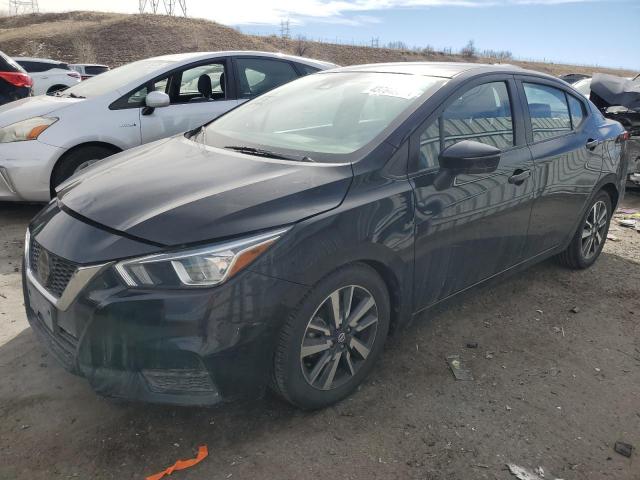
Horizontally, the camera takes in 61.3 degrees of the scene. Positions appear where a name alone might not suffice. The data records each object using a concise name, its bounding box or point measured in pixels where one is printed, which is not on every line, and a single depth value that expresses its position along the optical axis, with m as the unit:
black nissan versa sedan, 2.11
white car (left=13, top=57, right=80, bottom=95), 15.06
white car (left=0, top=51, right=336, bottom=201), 4.98
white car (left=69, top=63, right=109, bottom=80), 20.23
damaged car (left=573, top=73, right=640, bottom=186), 7.14
